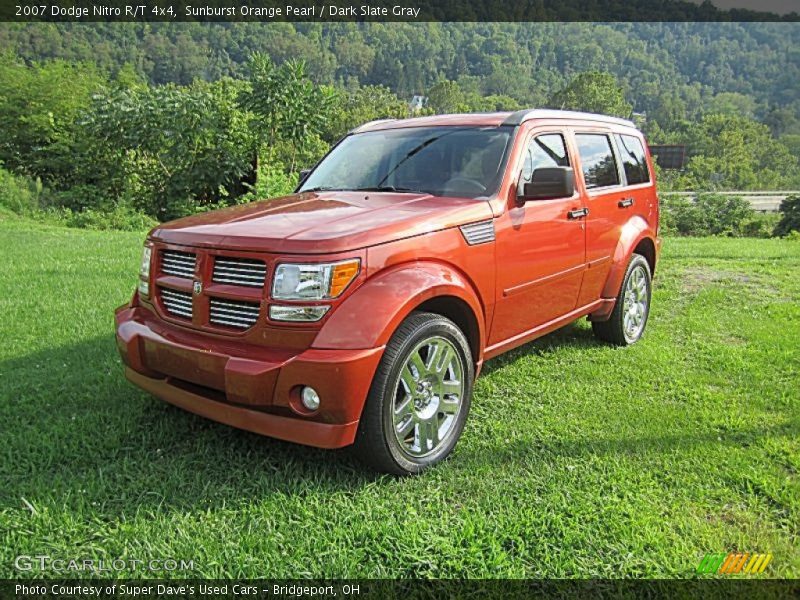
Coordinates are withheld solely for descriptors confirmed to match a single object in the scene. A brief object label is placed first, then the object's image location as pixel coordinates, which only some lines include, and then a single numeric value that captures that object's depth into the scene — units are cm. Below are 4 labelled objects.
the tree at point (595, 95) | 7219
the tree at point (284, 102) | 1634
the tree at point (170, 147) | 1656
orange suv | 266
